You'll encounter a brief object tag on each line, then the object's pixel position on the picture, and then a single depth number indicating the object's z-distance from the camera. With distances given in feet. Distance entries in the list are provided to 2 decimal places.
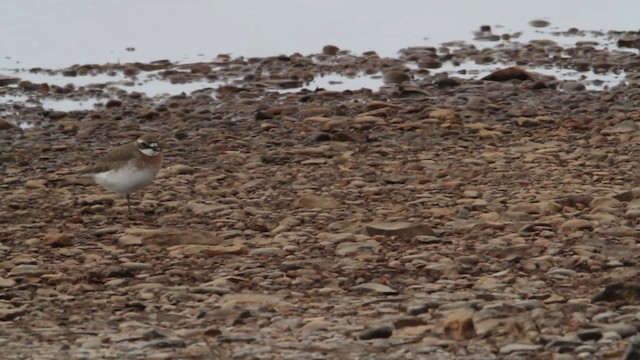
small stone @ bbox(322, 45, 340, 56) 73.48
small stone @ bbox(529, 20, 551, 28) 82.69
